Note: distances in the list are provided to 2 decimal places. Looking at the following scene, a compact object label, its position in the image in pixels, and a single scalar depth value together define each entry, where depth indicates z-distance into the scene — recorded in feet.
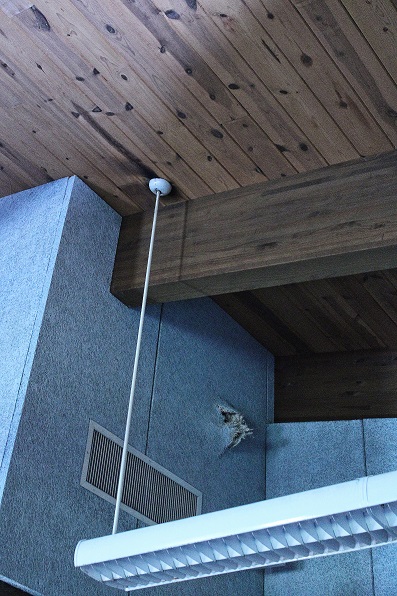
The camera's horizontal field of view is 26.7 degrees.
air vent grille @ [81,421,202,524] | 9.94
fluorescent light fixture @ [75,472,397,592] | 5.78
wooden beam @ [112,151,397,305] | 9.42
